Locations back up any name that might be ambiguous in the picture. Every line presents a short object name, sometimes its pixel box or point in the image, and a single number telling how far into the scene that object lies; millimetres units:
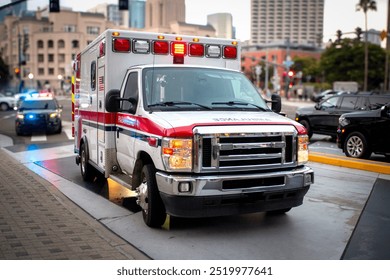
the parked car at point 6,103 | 39375
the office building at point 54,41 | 105312
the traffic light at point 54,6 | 21078
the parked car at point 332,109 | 15180
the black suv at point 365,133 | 11558
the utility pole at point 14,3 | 17347
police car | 18875
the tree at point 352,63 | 79000
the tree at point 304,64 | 116438
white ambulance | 5609
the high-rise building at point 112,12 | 113500
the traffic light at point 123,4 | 19542
